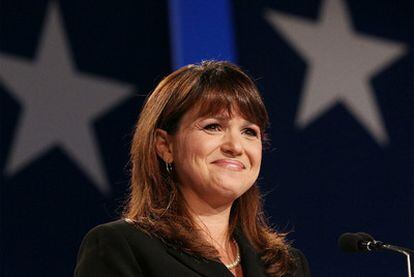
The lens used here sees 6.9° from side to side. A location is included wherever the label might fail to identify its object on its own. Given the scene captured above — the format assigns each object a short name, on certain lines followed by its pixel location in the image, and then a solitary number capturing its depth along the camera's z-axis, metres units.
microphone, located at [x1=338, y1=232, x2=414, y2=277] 4.73
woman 4.68
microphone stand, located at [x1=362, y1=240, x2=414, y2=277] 4.66
